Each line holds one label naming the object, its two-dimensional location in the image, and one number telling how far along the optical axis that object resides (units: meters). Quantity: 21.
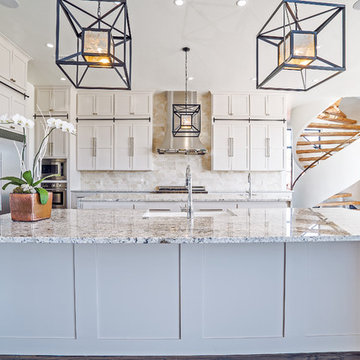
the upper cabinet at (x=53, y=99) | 4.77
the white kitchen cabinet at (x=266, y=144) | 5.05
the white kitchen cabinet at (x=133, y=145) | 5.00
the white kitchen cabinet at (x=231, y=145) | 5.04
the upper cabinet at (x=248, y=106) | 5.05
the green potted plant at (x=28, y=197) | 1.61
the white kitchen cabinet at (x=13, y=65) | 3.13
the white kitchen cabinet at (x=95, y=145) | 4.98
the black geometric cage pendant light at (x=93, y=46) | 1.40
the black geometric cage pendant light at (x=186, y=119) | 3.12
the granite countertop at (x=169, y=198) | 3.15
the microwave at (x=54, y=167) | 4.77
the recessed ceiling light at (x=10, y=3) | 2.44
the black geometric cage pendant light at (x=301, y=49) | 1.43
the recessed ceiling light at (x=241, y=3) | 2.43
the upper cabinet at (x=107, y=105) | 4.98
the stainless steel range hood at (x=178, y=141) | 4.88
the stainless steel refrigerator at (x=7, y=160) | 3.00
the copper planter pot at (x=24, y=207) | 1.61
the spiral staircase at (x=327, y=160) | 4.66
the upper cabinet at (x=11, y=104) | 3.14
